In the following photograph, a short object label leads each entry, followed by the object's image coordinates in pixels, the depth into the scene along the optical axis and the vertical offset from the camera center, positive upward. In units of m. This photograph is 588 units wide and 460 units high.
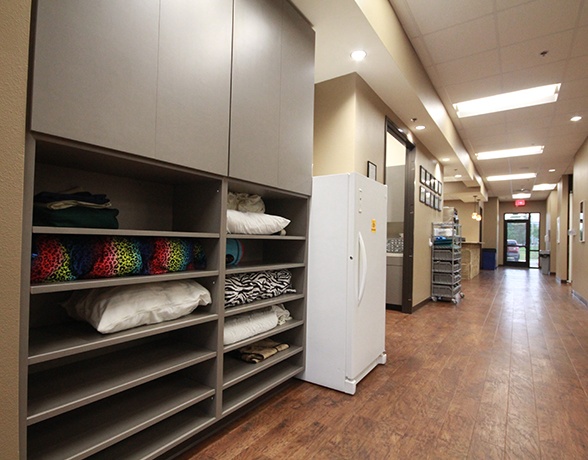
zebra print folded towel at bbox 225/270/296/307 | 1.95 -0.35
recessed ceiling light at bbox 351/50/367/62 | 2.84 +1.63
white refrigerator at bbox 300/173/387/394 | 2.30 -0.34
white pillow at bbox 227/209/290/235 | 1.99 +0.07
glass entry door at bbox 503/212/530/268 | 15.21 +0.00
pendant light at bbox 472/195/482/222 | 11.70 +0.91
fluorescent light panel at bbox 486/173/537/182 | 9.42 +1.90
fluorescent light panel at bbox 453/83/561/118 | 4.55 +2.08
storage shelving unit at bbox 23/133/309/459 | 1.22 -0.63
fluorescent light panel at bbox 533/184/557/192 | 11.00 +1.87
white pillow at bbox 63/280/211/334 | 1.36 -0.34
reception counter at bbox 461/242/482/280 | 9.55 -0.66
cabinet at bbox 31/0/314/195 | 1.12 +0.68
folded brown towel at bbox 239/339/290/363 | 2.14 -0.82
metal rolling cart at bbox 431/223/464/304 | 5.73 -0.49
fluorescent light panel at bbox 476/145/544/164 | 6.89 +1.96
